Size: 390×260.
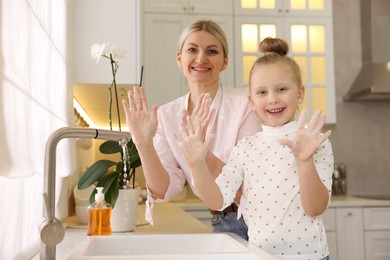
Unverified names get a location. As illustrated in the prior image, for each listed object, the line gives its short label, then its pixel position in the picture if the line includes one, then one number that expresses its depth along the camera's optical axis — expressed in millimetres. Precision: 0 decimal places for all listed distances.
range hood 3508
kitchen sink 1272
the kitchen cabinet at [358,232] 3168
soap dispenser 1447
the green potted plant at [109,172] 1636
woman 1575
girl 1032
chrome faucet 810
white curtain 993
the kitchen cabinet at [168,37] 3312
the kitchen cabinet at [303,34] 3465
